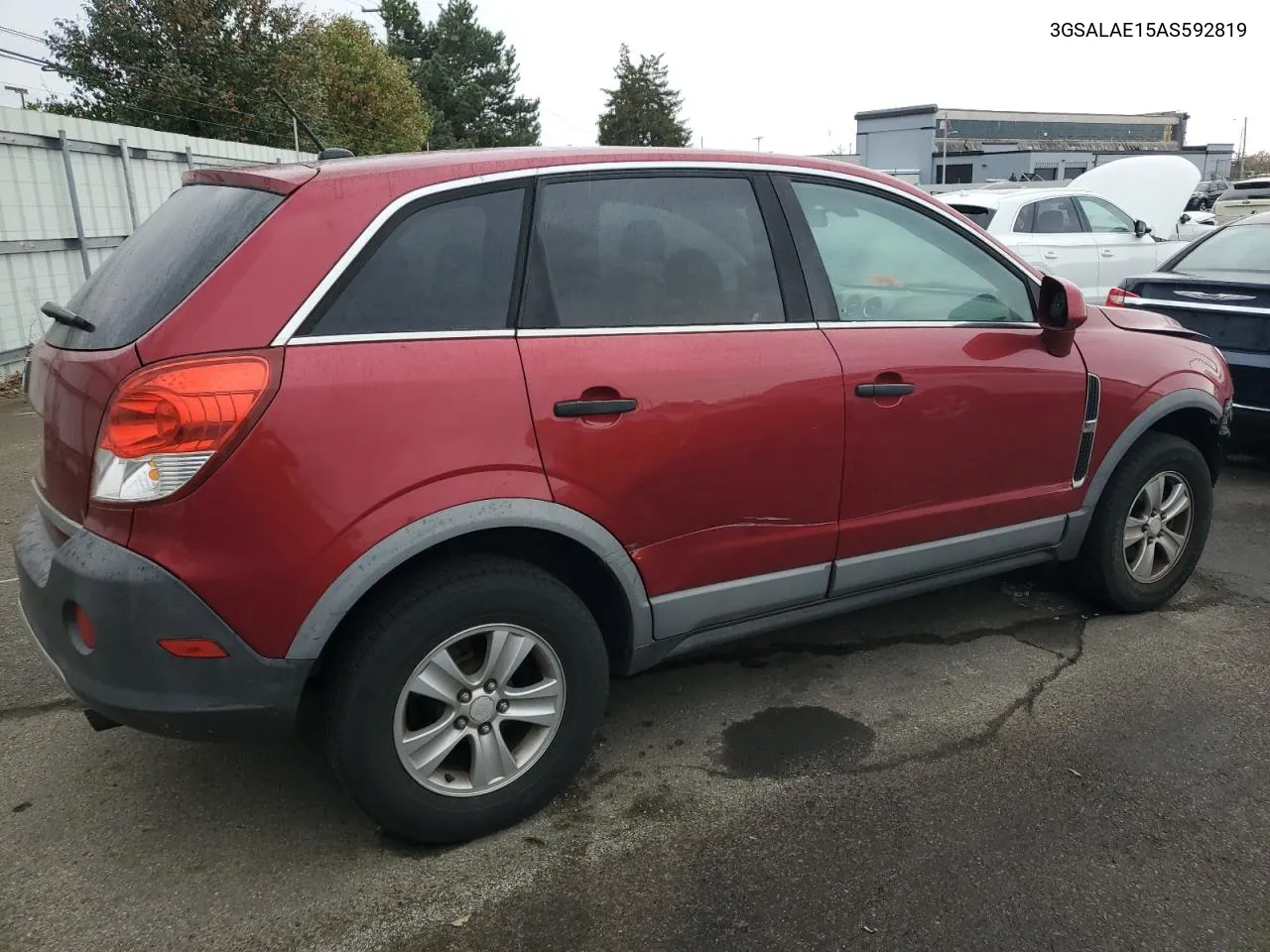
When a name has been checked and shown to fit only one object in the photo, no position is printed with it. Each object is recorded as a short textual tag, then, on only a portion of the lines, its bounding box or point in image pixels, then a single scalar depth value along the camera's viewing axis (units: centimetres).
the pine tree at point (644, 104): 7300
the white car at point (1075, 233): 965
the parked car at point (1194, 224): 1319
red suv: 228
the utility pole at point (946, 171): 5612
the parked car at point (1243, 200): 1873
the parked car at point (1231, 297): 575
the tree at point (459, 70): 5256
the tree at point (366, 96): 2731
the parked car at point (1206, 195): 3356
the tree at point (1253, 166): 8125
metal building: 5931
